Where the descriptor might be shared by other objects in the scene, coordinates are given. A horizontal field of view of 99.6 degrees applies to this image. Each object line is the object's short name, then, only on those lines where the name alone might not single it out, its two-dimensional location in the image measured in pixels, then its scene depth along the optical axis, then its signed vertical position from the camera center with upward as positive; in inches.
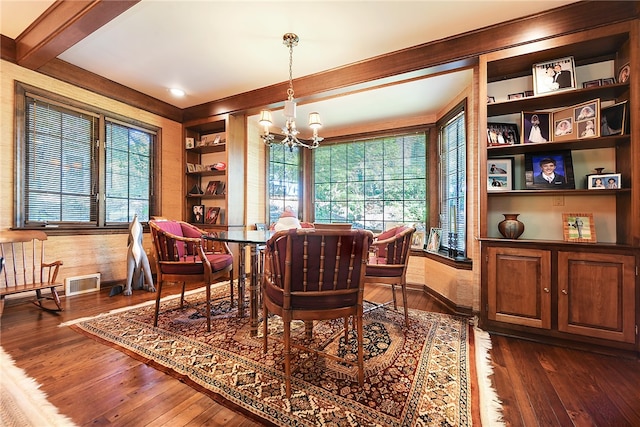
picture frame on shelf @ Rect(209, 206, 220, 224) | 170.4 -1.3
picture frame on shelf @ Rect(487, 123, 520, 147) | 100.5 +29.7
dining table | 86.1 -17.5
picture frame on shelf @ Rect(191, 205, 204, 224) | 177.6 -0.6
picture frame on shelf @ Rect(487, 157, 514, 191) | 102.3 +14.8
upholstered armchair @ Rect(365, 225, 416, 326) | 96.1 -18.8
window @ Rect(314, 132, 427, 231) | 168.6 +21.1
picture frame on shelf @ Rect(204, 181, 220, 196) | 172.7 +16.0
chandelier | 100.3 +36.0
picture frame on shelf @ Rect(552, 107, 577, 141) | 90.7 +30.0
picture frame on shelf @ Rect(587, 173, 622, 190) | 84.0 +9.9
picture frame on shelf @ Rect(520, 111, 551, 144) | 95.5 +30.6
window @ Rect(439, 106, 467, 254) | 131.4 +17.1
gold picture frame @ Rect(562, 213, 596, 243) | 87.8 -5.1
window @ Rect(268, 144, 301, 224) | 186.5 +23.4
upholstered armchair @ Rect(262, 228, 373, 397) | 57.9 -13.9
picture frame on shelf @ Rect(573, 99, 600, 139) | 84.8 +30.3
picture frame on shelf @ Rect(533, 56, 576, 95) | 89.8 +46.6
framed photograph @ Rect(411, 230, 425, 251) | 157.5 -16.0
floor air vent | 126.1 -34.4
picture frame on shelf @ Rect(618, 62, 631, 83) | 82.1 +43.5
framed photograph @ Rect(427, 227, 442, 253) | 145.2 -14.9
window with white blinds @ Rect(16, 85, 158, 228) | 117.3 +24.1
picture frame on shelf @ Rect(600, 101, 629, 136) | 82.4 +29.4
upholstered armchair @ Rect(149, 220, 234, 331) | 90.7 -17.6
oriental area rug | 54.3 -39.7
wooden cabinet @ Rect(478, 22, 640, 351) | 79.3 +1.4
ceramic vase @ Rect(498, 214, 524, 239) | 96.0 -5.1
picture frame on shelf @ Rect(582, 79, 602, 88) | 89.1 +43.3
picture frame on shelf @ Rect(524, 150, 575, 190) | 93.8 +15.0
